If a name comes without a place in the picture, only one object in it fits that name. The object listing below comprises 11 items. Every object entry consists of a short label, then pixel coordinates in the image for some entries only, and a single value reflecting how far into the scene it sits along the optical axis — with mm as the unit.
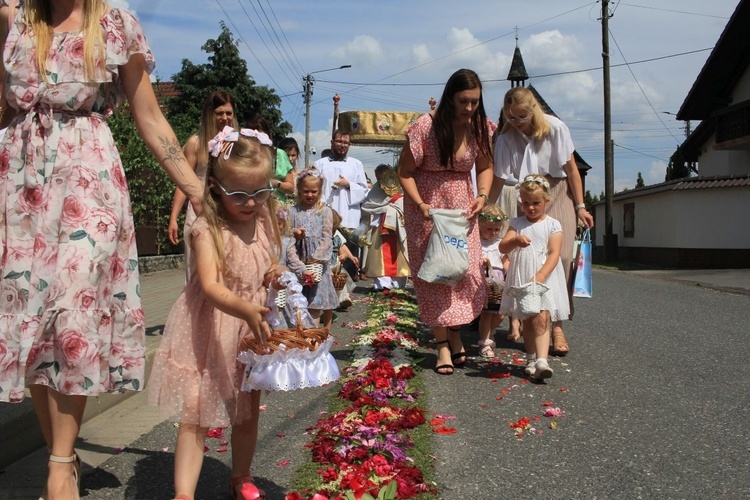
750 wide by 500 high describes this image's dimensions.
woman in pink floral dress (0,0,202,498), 3014
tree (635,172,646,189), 70912
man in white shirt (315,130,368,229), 11398
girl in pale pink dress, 3176
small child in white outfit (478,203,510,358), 6988
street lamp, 49656
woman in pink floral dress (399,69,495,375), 6207
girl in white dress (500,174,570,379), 5777
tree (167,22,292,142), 38594
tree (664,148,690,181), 60556
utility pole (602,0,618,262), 30125
